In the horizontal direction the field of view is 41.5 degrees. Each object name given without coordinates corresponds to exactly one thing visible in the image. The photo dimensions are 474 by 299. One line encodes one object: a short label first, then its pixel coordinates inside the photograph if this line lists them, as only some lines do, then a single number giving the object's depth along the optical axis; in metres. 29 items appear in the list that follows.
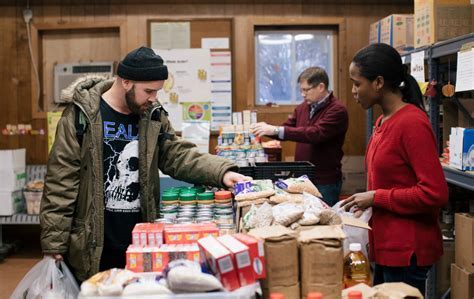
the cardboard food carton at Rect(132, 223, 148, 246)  1.94
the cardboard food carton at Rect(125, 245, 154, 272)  1.82
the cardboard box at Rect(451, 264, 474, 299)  3.58
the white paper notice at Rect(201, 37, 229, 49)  6.59
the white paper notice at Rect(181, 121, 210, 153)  5.71
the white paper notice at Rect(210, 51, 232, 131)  6.60
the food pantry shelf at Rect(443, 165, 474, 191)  3.55
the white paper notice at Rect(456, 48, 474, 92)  3.49
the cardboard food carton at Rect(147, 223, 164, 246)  1.95
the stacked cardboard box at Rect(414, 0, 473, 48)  4.12
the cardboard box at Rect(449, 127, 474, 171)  3.60
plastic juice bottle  2.09
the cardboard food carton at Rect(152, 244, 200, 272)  1.83
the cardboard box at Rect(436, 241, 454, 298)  4.13
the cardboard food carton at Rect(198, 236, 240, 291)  1.59
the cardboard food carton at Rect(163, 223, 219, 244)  1.97
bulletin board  6.57
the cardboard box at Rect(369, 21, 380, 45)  6.09
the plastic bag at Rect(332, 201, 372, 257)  2.57
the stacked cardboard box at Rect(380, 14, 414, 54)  5.39
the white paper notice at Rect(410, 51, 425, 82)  4.29
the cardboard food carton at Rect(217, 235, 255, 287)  1.61
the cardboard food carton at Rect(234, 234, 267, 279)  1.64
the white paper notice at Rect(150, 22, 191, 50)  6.57
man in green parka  2.67
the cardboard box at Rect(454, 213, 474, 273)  3.58
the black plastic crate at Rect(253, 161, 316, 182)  3.43
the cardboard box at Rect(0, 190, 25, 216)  6.18
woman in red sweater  2.33
